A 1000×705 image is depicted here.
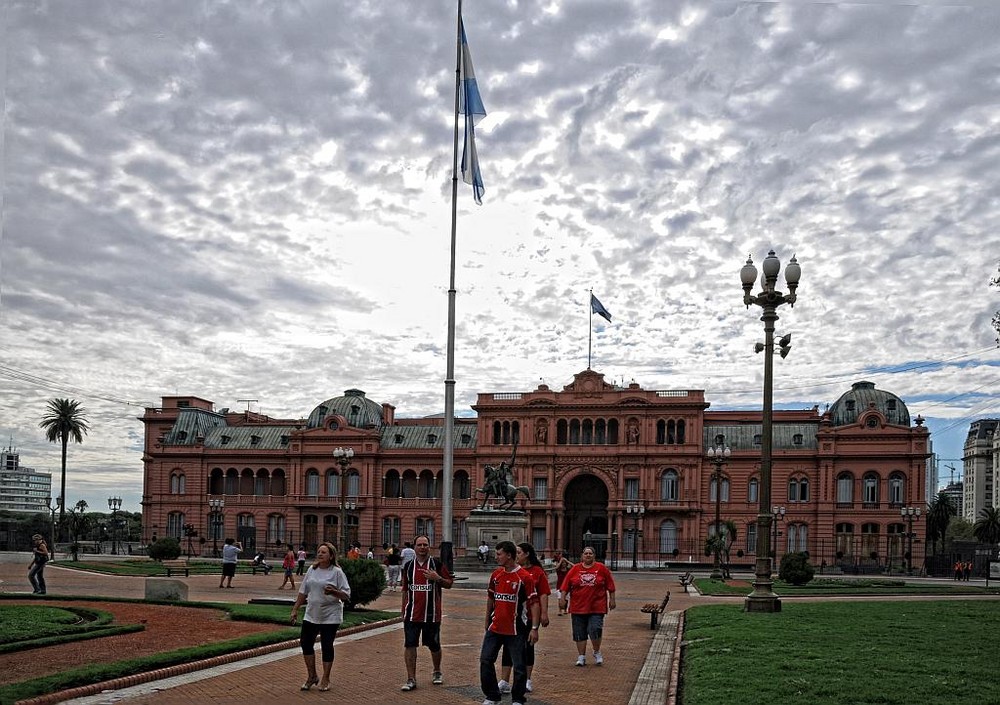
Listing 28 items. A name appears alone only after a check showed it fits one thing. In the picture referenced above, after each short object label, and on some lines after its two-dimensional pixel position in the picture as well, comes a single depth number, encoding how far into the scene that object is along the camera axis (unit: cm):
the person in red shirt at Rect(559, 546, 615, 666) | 1545
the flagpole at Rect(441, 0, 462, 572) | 2253
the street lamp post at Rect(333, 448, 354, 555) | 4484
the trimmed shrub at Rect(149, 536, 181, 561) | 5017
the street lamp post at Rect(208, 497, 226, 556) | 7481
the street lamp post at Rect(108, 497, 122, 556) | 6199
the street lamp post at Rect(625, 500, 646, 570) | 7299
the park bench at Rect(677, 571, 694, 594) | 3869
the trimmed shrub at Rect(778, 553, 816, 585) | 3803
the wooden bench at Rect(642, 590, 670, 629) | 2191
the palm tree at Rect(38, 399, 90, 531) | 7912
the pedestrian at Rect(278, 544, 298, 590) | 3419
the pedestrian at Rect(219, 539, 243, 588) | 3288
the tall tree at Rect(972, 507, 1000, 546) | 9188
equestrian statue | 4594
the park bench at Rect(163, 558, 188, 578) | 4172
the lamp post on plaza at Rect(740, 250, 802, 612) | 2206
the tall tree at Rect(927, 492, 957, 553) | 9269
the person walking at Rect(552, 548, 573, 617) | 2590
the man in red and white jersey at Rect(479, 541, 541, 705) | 1161
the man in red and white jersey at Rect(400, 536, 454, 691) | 1322
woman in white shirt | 1280
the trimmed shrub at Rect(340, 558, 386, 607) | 2200
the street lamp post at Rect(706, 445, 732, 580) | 4556
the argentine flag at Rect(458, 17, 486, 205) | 2456
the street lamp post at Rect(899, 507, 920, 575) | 6122
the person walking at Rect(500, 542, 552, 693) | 1232
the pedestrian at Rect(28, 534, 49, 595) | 2717
